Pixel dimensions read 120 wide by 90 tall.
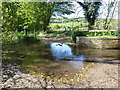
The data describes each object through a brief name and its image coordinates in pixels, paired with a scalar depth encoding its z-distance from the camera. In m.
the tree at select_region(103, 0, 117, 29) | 12.96
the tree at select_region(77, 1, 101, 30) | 15.35
